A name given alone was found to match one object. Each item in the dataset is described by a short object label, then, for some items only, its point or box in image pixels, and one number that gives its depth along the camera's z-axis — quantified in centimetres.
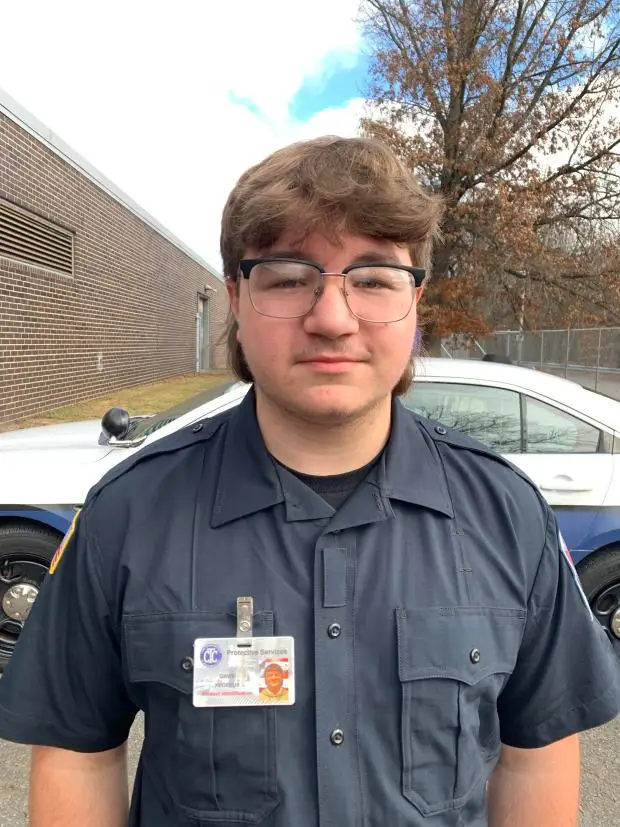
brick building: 879
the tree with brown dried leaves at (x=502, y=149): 1196
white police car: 332
